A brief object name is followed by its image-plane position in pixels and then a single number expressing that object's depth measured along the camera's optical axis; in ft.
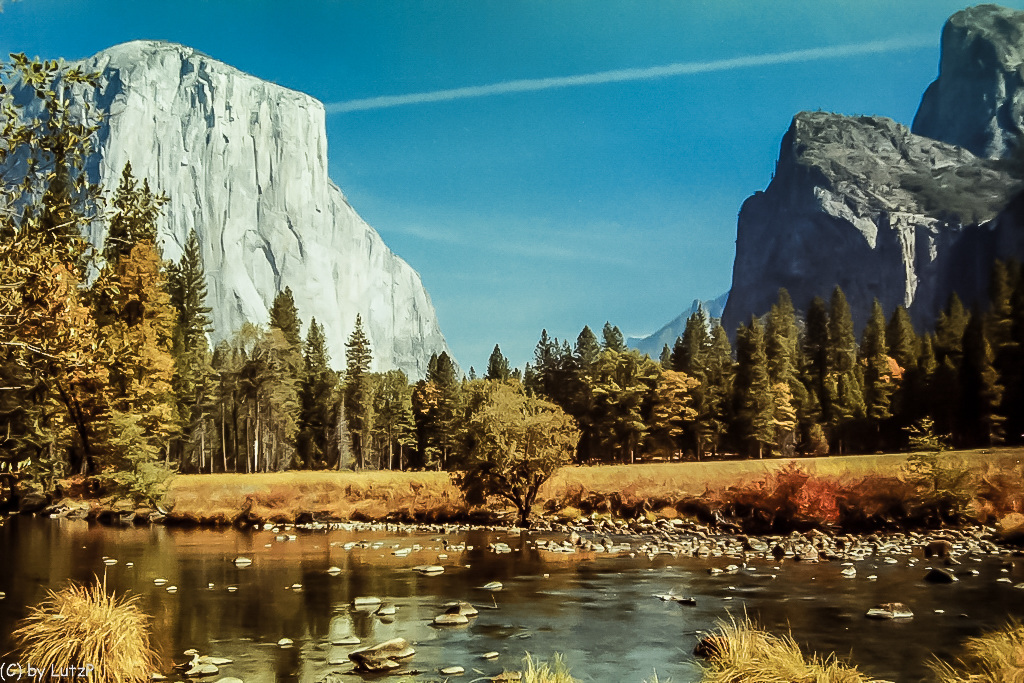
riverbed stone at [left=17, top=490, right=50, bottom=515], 185.78
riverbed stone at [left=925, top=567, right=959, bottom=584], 84.89
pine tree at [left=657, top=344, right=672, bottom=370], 413.69
